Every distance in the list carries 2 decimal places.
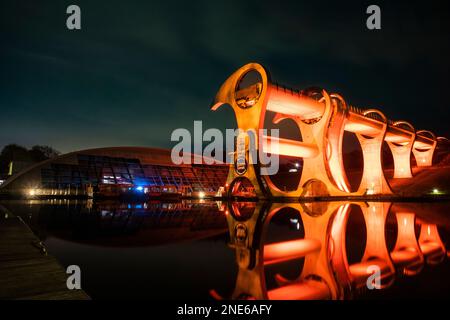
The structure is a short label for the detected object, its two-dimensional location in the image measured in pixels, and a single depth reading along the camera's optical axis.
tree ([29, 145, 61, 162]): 81.09
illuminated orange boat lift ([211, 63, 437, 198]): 28.36
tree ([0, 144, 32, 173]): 72.14
